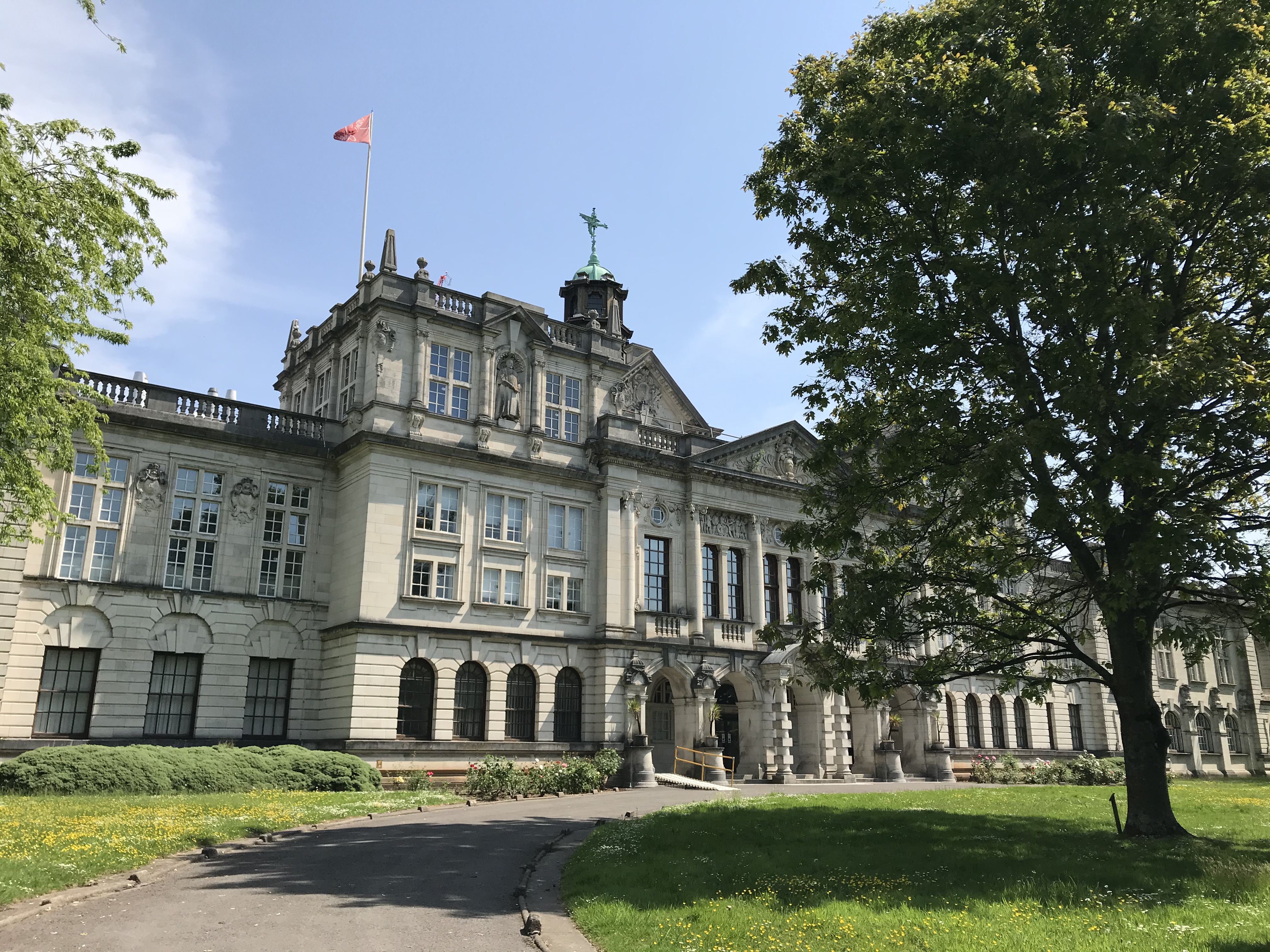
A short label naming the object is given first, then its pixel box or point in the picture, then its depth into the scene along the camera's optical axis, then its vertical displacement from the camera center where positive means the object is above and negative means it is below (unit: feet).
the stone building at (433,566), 103.32 +16.91
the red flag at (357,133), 126.72 +74.02
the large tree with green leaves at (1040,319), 48.16 +22.39
